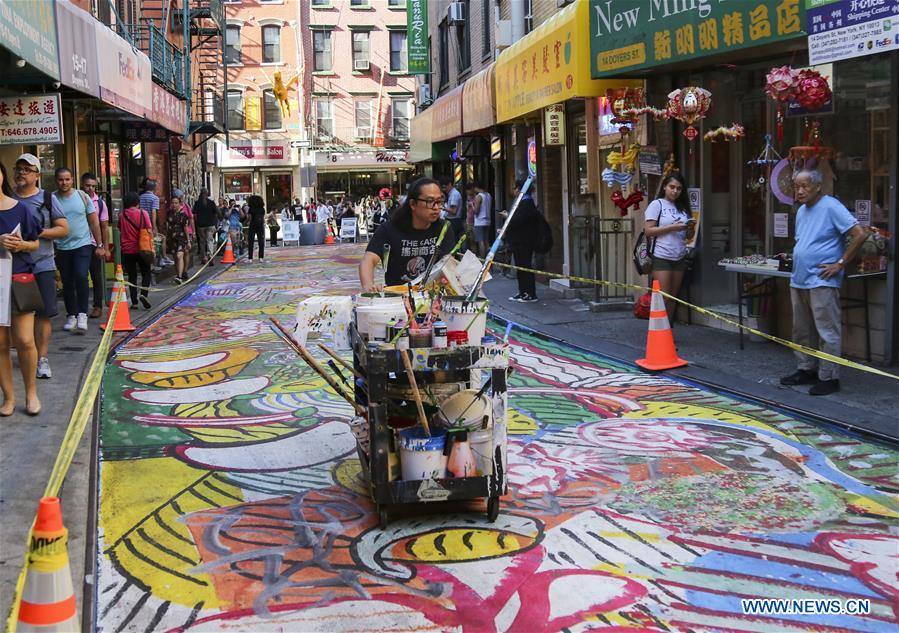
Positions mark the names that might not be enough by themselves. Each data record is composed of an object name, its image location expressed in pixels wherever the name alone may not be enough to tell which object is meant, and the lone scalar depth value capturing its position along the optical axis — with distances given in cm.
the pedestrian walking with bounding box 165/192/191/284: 1892
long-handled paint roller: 520
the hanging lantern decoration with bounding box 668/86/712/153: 1020
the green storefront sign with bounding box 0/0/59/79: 914
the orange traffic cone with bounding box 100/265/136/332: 1202
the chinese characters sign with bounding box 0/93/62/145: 1155
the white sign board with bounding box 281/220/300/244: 3538
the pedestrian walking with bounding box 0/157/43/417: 706
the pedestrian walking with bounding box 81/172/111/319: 1301
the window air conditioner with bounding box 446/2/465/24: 2616
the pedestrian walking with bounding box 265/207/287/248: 3656
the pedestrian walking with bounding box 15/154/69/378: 803
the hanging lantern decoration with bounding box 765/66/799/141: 851
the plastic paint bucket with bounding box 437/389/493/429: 500
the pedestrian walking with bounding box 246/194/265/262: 2583
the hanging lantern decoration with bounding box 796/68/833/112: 845
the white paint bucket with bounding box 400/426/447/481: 490
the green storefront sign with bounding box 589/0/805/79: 861
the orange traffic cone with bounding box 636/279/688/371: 905
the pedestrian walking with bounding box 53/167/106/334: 1104
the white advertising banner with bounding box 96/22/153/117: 1385
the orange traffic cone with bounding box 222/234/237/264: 2536
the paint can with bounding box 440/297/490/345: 518
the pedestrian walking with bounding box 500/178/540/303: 1463
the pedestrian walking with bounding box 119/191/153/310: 1411
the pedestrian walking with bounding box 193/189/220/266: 2419
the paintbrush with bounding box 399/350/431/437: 474
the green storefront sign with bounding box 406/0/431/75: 3136
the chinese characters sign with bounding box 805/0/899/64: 731
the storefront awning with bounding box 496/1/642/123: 1248
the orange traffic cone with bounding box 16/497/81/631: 300
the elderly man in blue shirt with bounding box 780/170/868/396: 760
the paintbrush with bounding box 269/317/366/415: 552
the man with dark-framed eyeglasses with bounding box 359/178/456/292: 614
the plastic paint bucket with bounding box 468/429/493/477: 496
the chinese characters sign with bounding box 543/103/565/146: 1553
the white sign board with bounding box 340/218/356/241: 3728
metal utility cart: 488
